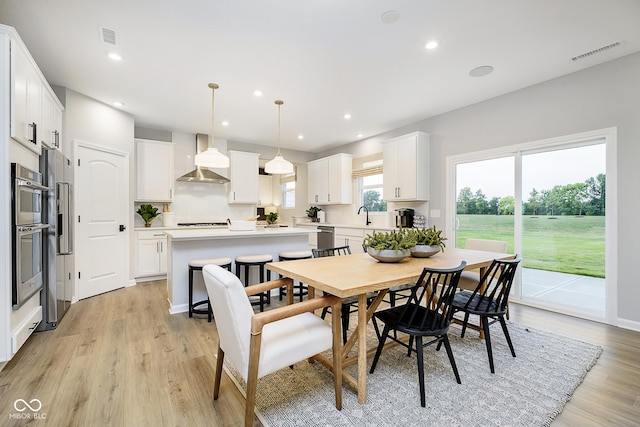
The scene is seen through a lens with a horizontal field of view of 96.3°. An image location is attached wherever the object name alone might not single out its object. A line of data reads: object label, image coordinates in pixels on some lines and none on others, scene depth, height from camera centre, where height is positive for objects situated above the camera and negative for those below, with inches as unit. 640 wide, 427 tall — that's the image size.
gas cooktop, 216.9 -8.2
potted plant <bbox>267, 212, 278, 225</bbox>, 266.1 -4.8
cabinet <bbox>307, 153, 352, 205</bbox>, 243.9 +29.6
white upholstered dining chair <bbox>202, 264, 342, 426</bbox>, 56.8 -27.7
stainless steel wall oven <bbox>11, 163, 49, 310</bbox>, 83.6 -5.9
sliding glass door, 126.0 -1.7
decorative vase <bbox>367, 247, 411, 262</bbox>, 88.7 -13.1
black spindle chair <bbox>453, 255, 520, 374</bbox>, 84.5 -29.3
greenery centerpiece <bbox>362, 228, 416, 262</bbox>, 88.9 -10.5
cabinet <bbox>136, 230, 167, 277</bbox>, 185.6 -26.2
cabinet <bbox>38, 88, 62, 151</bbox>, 111.0 +40.0
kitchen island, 131.3 -17.7
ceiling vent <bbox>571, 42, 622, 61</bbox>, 106.2 +61.9
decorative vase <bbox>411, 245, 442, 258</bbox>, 98.1 -13.1
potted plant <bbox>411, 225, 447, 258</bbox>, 98.2 -11.0
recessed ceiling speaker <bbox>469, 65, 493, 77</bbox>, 122.2 +61.7
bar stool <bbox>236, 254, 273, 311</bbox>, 132.4 -22.7
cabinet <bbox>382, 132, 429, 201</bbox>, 182.7 +29.6
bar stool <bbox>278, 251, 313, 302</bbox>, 146.2 -21.9
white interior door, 151.9 -3.3
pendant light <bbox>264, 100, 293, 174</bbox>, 153.3 +25.1
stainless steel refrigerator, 108.9 -8.0
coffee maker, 189.9 -3.2
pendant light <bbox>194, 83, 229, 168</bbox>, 137.7 +26.6
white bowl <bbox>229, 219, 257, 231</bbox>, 142.6 -6.4
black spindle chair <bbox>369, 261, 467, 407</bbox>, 69.5 -28.8
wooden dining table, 66.9 -16.2
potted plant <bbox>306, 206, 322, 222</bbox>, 278.2 -1.2
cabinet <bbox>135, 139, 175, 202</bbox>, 196.2 +29.9
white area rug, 64.3 -46.1
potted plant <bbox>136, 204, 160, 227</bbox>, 195.5 +0.4
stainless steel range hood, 214.2 +29.9
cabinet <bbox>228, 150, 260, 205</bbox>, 231.9 +29.3
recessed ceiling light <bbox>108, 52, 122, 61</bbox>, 112.1 +62.9
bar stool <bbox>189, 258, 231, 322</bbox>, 123.1 -23.4
